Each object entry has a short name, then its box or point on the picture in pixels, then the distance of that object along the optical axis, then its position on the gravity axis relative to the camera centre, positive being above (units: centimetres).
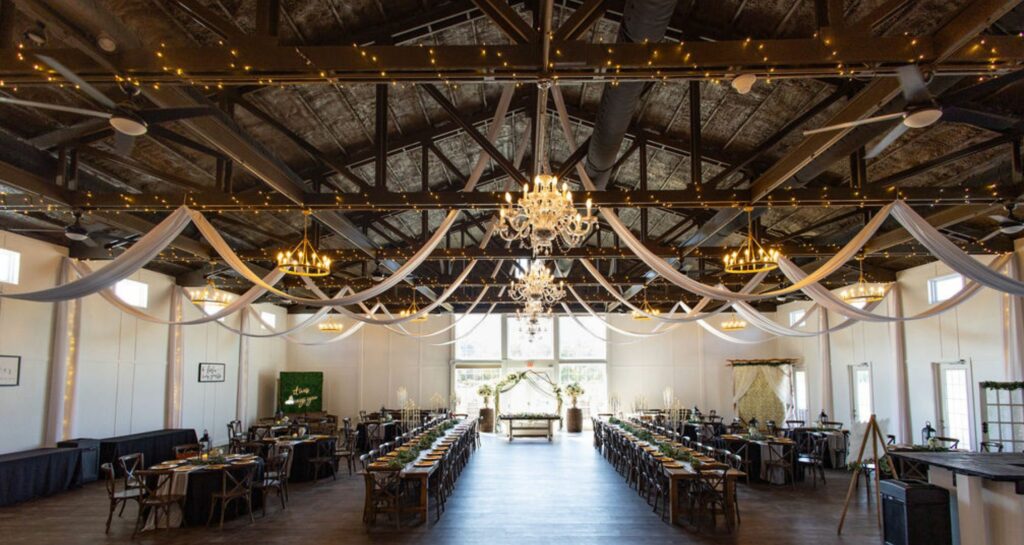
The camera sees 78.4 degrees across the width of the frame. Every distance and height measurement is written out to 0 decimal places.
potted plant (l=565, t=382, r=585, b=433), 1977 -179
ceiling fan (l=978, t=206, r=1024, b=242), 716 +157
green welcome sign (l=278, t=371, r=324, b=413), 1873 -106
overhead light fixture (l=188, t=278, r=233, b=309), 1135 +106
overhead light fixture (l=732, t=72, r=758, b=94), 444 +197
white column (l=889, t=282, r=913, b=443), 1201 -43
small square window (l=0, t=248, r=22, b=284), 985 +140
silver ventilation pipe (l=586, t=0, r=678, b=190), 445 +251
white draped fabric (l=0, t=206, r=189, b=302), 606 +91
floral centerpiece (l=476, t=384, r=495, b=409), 1995 -109
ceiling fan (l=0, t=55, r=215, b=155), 393 +149
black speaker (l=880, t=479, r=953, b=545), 646 -159
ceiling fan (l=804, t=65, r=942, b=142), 346 +148
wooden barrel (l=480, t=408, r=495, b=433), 2005 -201
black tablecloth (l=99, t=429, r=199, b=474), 1122 -171
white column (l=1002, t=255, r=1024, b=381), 920 +36
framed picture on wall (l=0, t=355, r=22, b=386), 969 -25
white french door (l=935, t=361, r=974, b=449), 1085 -69
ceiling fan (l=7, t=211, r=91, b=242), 773 +152
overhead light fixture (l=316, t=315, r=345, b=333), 1708 +86
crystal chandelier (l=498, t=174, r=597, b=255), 618 +146
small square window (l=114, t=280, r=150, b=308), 1245 +127
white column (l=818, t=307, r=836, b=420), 1533 -20
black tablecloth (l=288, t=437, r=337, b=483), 1124 -193
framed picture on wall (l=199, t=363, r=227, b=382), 1518 -41
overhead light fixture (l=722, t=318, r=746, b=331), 1652 +90
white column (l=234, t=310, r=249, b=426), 1675 -64
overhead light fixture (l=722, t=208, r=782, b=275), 795 +129
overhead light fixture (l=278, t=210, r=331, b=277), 812 +122
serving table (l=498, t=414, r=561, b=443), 1756 -202
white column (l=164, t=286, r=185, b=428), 1378 -27
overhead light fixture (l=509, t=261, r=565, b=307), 1079 +130
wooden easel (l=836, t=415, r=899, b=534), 733 -129
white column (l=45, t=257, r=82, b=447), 1059 -24
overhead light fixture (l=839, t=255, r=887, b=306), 1100 +119
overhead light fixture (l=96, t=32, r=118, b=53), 390 +195
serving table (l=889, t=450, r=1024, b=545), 570 -129
